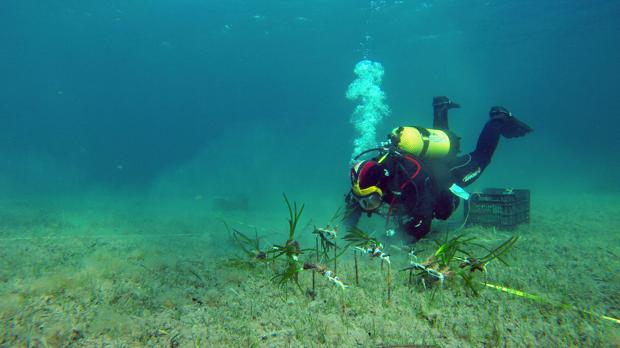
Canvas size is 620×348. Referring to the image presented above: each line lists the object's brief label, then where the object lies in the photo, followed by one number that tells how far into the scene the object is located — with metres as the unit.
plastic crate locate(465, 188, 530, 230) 5.76
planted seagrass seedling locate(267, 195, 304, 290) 2.54
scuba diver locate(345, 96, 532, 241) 4.22
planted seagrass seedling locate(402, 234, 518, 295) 2.39
